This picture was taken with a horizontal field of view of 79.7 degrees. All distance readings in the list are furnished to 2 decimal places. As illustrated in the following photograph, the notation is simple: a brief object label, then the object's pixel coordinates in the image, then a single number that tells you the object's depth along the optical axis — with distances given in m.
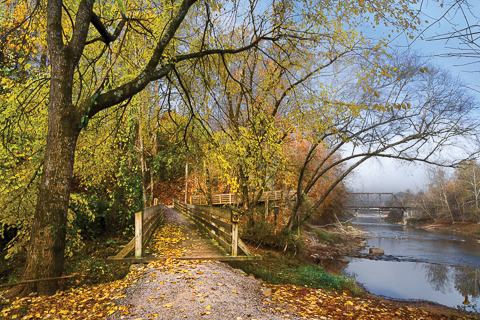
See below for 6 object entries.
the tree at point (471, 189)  30.89
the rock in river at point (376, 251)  18.22
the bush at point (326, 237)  20.38
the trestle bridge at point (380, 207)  44.31
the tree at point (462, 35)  2.53
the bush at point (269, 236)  12.01
